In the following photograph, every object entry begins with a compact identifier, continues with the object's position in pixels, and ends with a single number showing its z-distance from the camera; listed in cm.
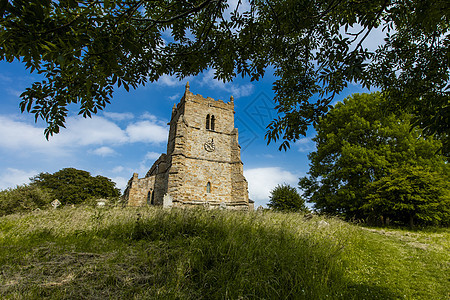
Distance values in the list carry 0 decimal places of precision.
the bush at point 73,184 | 3069
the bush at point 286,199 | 2655
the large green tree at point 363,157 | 1461
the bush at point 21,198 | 1728
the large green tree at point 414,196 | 1174
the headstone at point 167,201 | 1442
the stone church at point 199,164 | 2117
